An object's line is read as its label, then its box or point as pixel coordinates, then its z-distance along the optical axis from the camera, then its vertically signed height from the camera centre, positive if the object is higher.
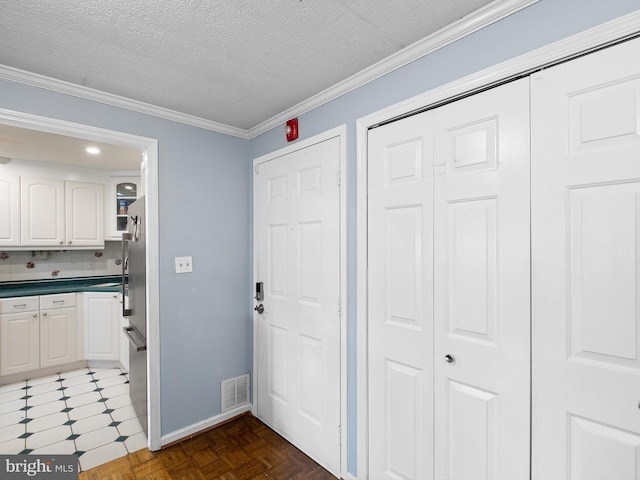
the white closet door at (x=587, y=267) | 1.06 -0.09
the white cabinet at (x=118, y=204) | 4.31 +0.46
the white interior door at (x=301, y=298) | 2.06 -0.39
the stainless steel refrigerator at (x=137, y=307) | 2.42 -0.53
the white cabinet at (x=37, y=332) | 3.38 -0.97
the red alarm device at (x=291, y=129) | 2.33 +0.77
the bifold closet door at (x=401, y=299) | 1.59 -0.30
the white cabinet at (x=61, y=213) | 3.74 +0.31
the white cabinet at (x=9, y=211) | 3.62 +0.32
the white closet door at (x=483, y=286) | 1.29 -0.20
